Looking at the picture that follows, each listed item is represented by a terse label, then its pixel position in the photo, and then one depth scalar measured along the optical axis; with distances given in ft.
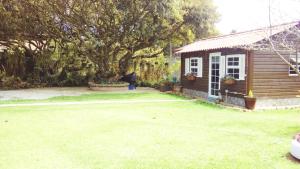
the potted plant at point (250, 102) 32.36
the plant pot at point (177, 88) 48.39
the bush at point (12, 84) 52.38
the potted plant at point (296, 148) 15.54
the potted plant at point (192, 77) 44.03
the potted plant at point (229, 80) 35.12
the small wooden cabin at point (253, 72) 33.16
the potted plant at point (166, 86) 50.15
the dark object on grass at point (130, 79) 55.98
